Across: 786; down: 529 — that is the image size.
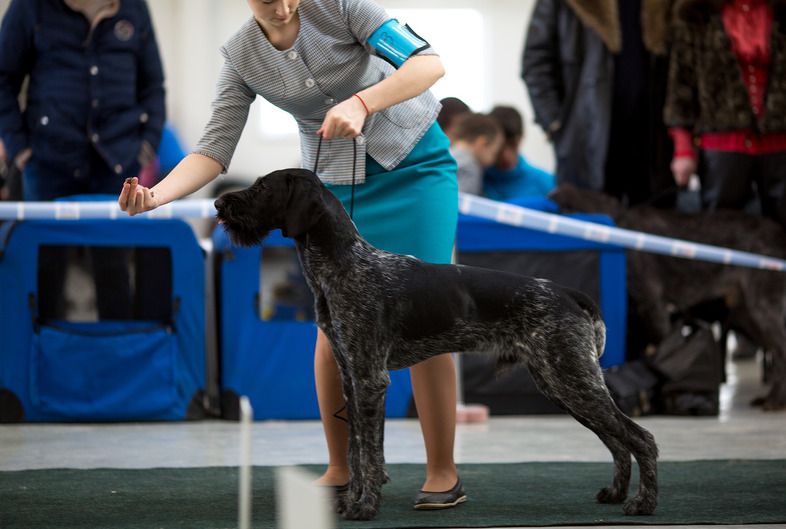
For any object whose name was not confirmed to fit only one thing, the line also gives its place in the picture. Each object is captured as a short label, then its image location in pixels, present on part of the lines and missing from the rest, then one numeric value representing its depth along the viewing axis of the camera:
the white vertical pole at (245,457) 2.98
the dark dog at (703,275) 9.52
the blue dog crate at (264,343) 8.70
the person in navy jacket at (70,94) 8.64
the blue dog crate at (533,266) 9.09
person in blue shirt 11.31
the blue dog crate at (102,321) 8.44
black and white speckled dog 4.69
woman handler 4.93
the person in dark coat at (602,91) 10.26
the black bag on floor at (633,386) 8.80
